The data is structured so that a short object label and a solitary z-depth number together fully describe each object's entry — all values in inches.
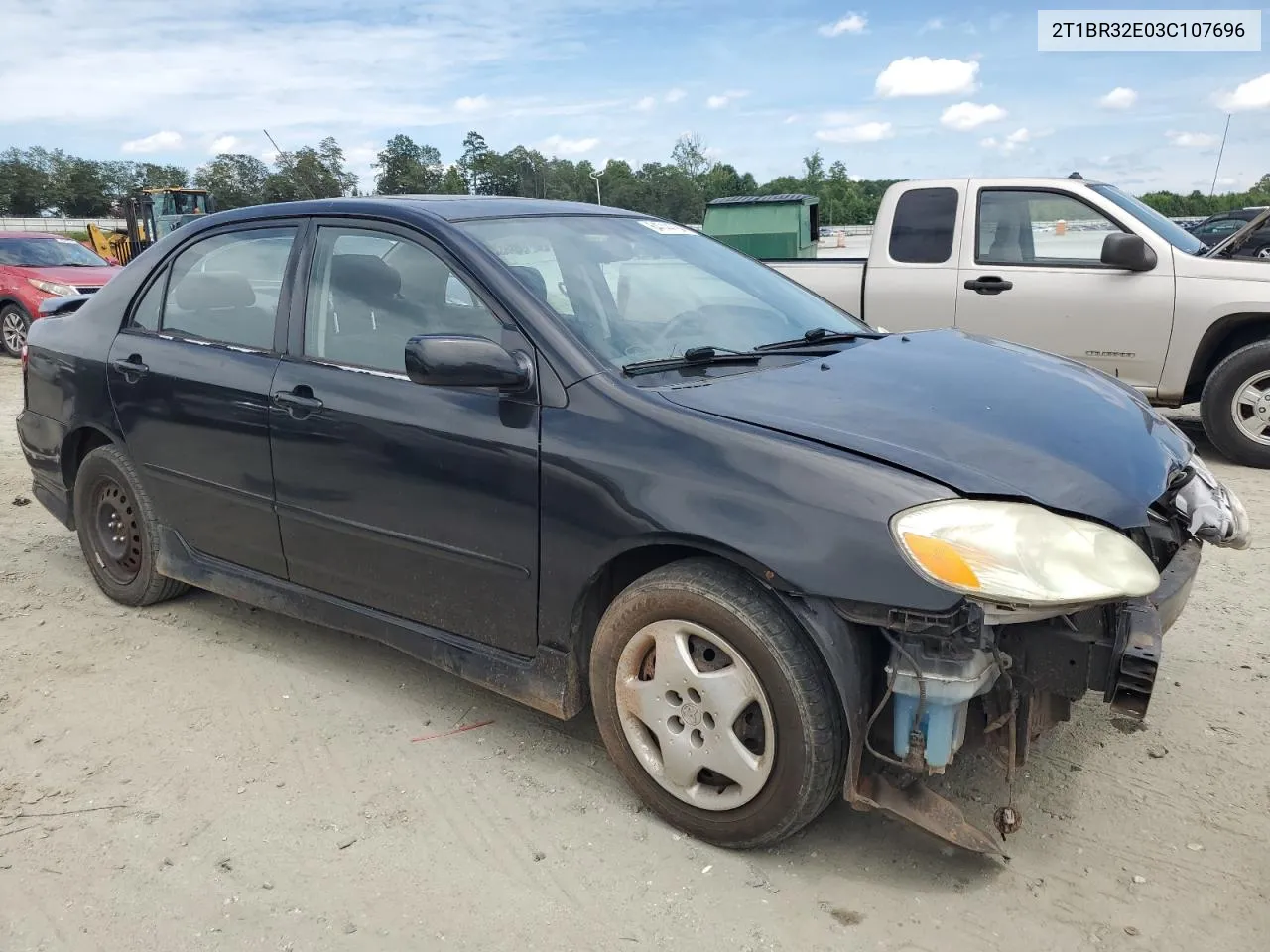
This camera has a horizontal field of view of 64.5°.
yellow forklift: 1053.8
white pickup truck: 255.0
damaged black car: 92.8
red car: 516.4
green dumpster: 594.2
